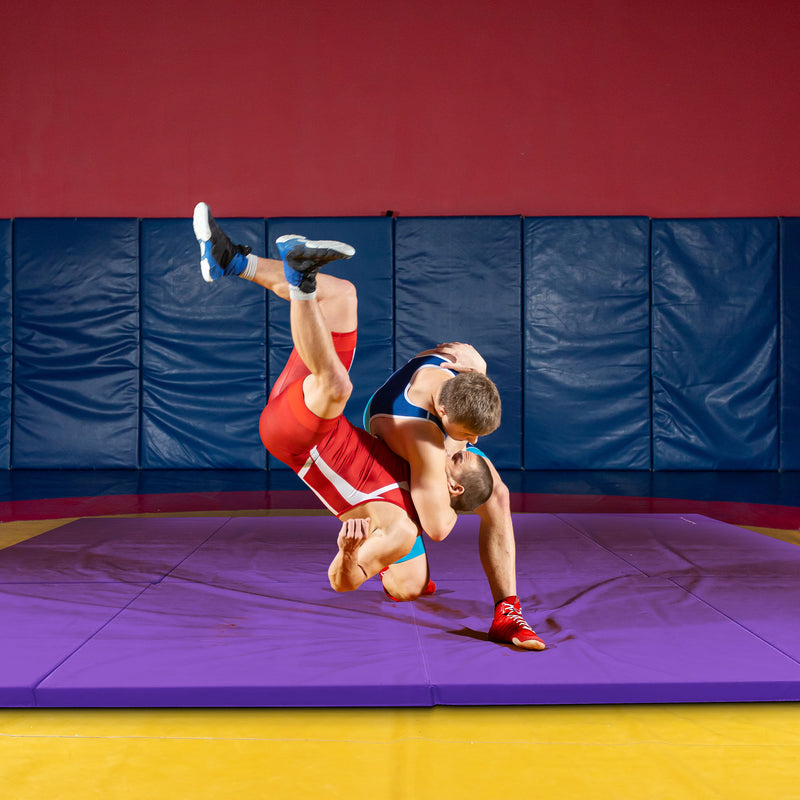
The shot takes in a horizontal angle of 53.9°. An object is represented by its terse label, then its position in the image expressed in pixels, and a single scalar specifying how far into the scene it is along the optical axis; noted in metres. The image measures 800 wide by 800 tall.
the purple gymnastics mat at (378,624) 2.10
